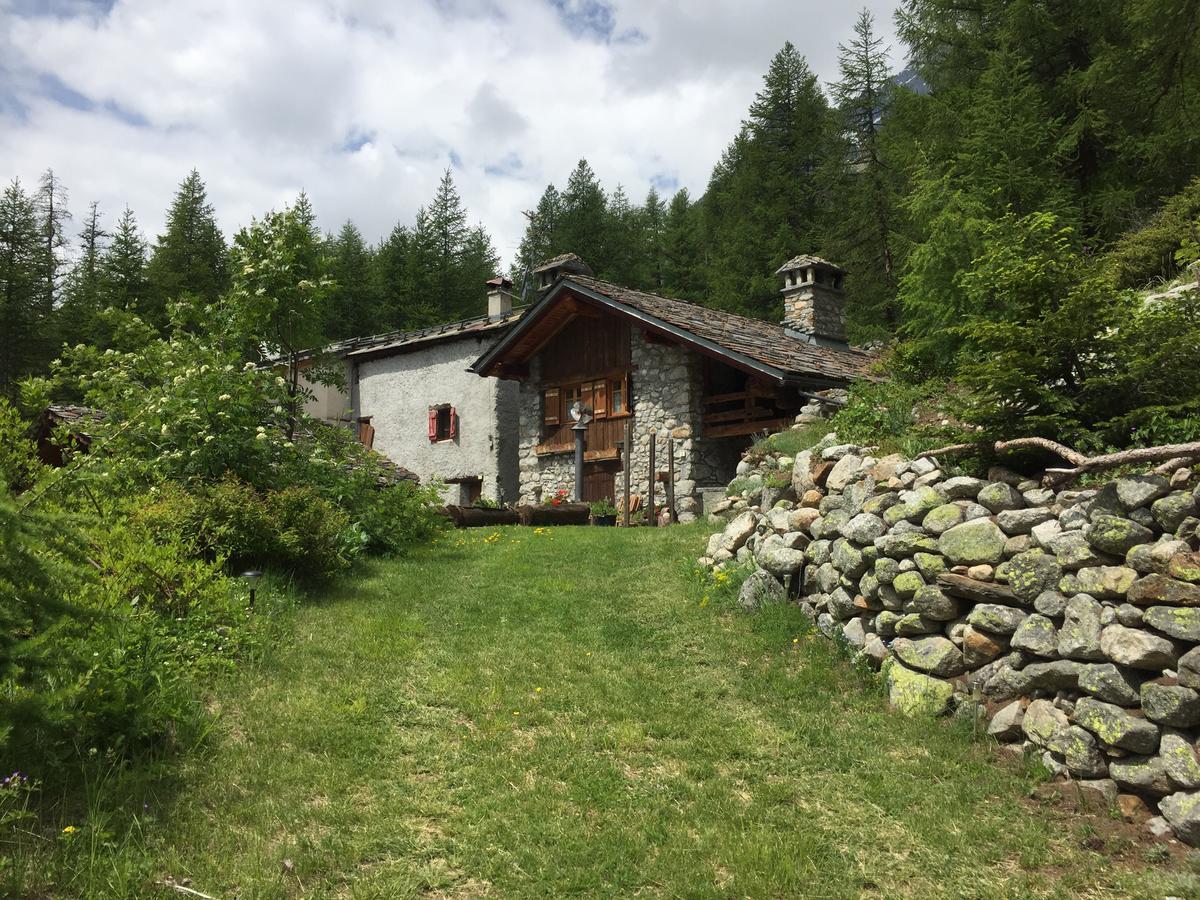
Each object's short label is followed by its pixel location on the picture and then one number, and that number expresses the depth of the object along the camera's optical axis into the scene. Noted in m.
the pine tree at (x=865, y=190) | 24.75
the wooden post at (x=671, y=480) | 15.50
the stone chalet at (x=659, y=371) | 15.61
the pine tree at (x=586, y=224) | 36.31
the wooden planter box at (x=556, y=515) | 15.82
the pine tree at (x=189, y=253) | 32.41
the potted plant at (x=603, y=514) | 16.39
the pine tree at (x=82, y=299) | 30.49
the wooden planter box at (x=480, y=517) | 15.12
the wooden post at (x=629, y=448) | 16.03
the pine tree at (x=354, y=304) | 37.28
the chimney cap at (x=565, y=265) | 21.39
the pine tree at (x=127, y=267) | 32.47
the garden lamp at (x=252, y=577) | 7.44
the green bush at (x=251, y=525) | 7.52
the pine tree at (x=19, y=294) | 30.41
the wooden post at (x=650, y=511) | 15.24
